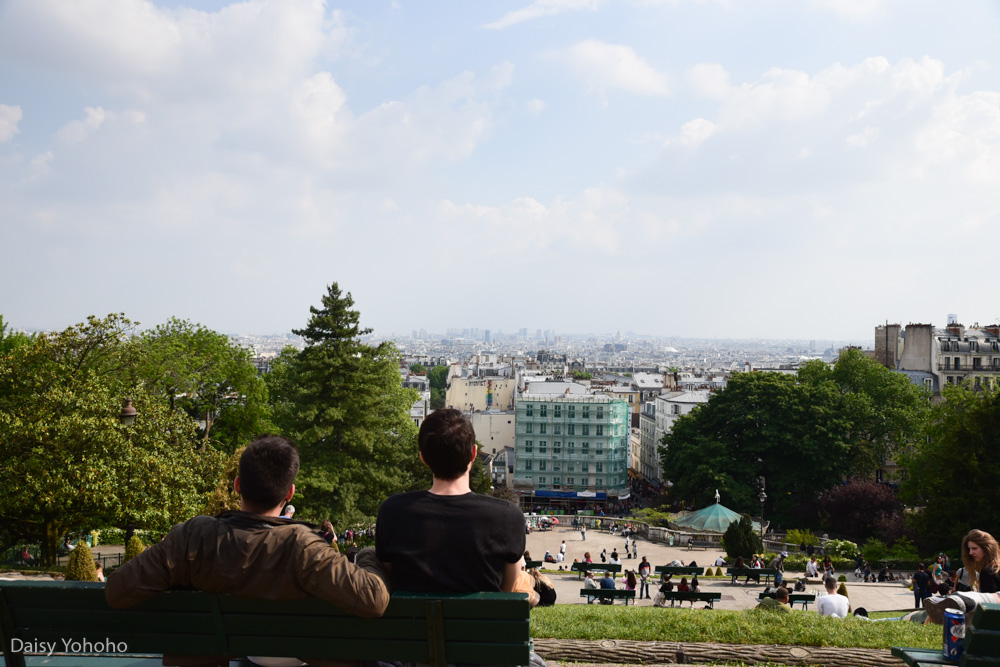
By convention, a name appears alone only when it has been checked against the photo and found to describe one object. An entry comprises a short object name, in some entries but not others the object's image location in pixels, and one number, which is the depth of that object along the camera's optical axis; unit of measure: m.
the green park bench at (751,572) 23.78
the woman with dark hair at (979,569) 5.29
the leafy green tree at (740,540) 30.33
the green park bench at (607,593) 16.59
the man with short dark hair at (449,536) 3.42
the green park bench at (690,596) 16.41
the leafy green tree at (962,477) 28.77
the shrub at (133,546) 14.82
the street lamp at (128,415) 14.88
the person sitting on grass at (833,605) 11.61
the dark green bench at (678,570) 23.92
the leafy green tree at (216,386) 31.69
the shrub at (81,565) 12.15
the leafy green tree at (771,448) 47.94
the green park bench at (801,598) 16.92
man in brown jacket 3.08
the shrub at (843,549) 34.78
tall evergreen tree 26.23
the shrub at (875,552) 33.91
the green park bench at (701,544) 37.64
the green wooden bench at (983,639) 3.41
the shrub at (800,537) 37.91
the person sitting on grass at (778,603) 10.08
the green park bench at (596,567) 22.21
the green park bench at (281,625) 3.11
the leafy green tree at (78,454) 15.34
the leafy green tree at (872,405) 50.00
